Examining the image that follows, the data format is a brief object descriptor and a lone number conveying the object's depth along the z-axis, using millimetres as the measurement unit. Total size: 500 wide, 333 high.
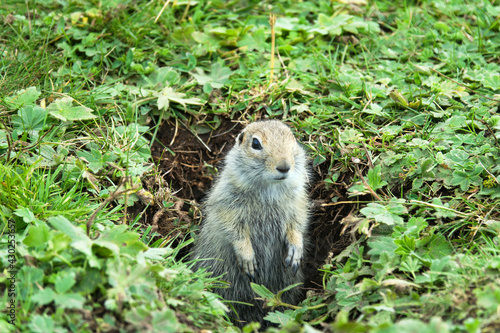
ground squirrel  8836
